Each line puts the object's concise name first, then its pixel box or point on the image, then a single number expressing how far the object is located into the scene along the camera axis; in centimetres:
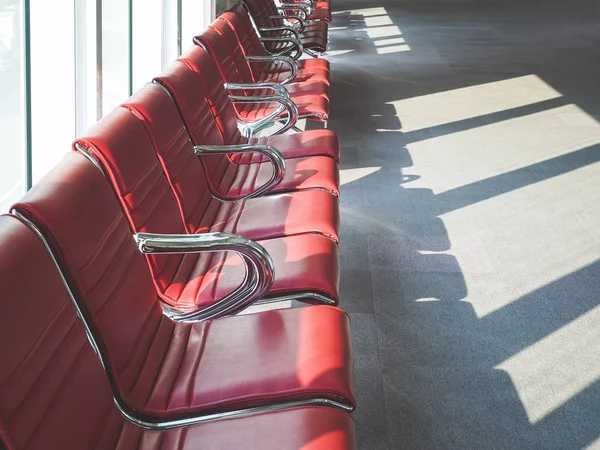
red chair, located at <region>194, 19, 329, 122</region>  394
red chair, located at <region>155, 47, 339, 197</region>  287
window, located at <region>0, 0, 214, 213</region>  262
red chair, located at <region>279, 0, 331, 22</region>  750
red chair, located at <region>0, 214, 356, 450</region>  126
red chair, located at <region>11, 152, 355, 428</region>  158
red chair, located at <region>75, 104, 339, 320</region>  204
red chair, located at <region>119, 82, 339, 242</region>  243
